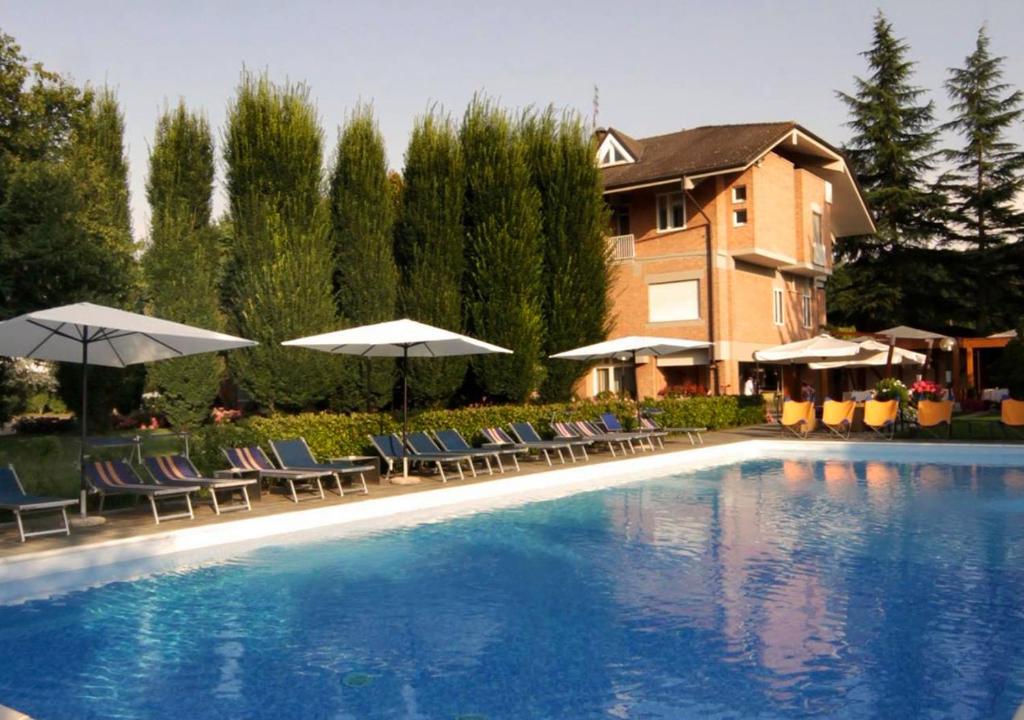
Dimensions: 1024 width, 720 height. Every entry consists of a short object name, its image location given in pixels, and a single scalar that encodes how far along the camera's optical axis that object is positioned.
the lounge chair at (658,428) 22.67
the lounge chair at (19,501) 9.82
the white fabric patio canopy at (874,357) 27.86
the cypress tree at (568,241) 24.06
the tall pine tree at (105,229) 17.41
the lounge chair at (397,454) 15.86
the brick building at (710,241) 31.92
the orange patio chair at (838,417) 24.48
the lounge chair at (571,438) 19.58
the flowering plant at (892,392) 24.73
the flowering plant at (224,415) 20.20
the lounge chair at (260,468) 13.21
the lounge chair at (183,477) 11.88
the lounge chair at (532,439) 18.92
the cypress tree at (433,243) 21.05
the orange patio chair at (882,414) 23.54
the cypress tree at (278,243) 17.95
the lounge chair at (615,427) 21.84
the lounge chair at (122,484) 11.29
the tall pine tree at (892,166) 46.88
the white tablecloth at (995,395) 36.54
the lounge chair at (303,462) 13.83
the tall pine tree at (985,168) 46.78
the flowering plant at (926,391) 25.75
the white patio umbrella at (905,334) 27.00
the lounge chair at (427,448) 16.14
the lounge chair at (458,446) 16.72
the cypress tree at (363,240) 19.89
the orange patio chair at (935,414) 23.06
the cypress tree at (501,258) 22.14
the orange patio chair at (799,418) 24.78
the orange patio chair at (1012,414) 21.97
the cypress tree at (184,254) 18.55
